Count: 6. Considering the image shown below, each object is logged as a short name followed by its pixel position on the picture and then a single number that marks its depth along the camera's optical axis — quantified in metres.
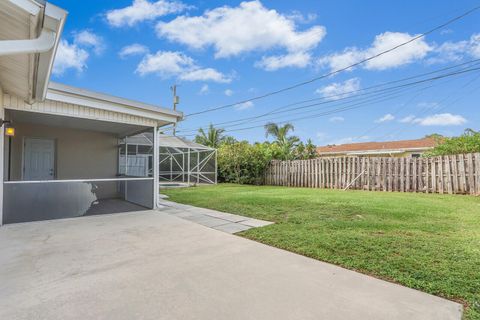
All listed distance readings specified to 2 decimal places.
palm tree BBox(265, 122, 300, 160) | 24.61
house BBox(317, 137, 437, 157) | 21.50
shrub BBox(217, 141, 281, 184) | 16.02
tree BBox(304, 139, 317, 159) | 17.15
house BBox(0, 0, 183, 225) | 2.77
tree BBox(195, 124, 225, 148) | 24.80
